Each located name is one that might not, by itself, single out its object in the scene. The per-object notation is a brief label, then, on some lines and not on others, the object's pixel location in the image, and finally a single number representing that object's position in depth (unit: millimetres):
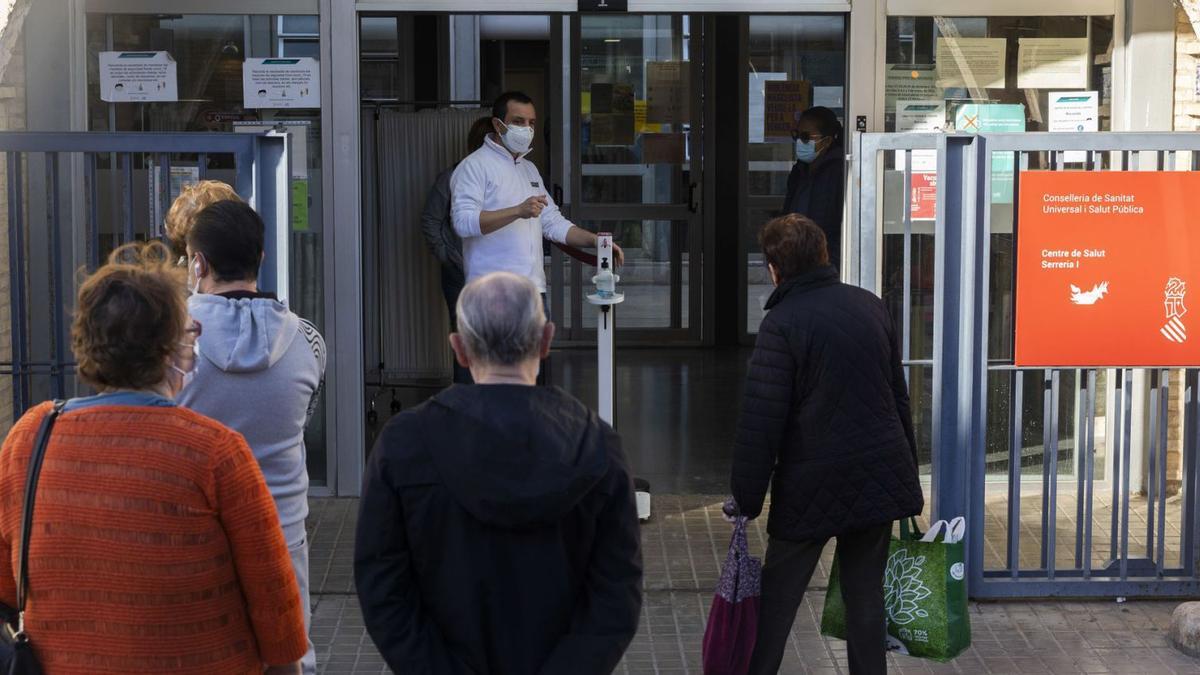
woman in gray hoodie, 3572
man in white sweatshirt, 7035
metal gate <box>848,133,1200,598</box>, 5781
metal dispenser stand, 6438
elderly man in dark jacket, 2803
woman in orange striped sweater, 2758
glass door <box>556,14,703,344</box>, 12219
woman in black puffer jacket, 4477
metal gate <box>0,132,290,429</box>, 5078
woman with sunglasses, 7832
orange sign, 5715
